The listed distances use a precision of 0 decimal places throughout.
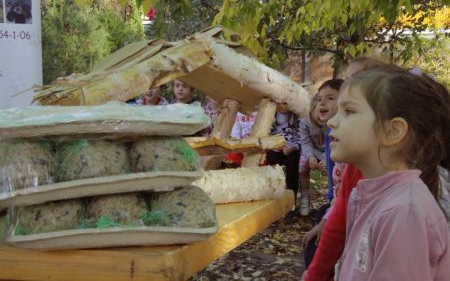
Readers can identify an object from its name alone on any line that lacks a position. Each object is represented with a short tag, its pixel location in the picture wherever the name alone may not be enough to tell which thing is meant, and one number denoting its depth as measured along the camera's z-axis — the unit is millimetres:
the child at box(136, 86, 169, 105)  4758
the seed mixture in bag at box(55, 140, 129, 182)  1575
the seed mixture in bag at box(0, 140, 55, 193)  1556
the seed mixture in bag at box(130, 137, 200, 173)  1642
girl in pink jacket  1354
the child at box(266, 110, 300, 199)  5820
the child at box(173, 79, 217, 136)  4485
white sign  3137
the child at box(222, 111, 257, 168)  5742
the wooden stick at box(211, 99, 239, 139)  2826
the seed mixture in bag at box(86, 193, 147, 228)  1576
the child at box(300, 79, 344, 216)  5560
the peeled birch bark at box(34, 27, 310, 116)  2037
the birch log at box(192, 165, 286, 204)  2318
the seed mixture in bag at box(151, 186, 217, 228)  1610
